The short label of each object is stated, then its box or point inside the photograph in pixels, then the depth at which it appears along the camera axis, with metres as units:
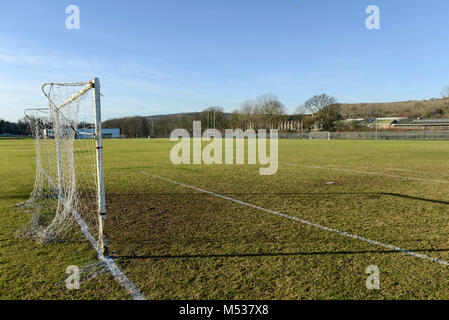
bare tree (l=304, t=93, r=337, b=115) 91.81
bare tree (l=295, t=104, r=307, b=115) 99.56
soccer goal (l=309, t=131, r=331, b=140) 64.95
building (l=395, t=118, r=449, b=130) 83.34
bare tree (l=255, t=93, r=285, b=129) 90.44
